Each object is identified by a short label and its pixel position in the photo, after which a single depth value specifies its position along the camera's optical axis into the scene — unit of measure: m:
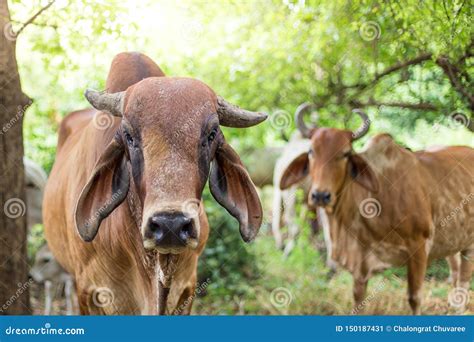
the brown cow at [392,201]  4.96
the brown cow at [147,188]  2.88
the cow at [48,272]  5.91
